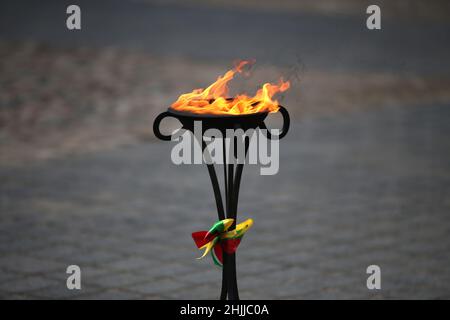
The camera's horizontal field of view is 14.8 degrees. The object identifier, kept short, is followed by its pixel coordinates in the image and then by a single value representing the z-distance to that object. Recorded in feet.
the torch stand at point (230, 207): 24.74
